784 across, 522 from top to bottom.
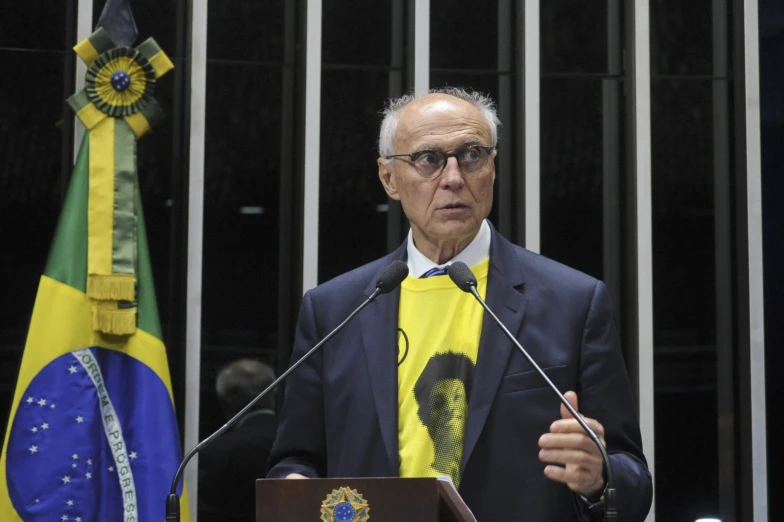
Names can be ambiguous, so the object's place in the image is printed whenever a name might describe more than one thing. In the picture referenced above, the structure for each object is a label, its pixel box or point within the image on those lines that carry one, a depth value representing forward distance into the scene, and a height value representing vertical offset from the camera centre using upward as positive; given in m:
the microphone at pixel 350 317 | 4.23 +0.07
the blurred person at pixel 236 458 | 8.90 -0.42
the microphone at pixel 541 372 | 4.09 -0.04
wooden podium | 3.77 -0.25
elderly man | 5.04 -0.02
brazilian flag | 7.85 -0.21
